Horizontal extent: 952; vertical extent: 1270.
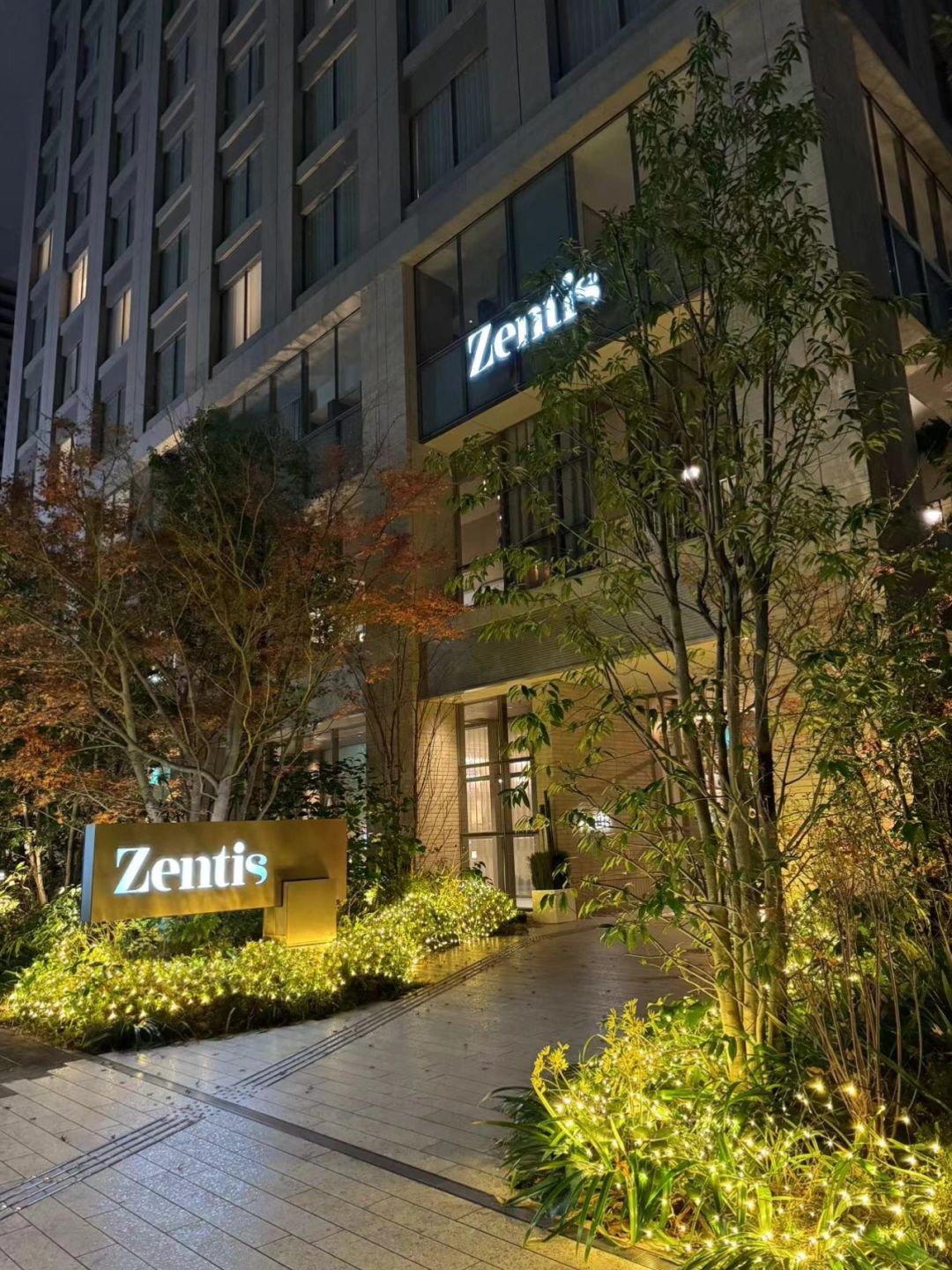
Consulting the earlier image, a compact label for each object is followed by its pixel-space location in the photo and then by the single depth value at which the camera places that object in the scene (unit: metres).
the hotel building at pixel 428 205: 13.09
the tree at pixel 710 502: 4.42
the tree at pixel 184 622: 10.55
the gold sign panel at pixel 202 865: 8.05
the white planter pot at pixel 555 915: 14.17
